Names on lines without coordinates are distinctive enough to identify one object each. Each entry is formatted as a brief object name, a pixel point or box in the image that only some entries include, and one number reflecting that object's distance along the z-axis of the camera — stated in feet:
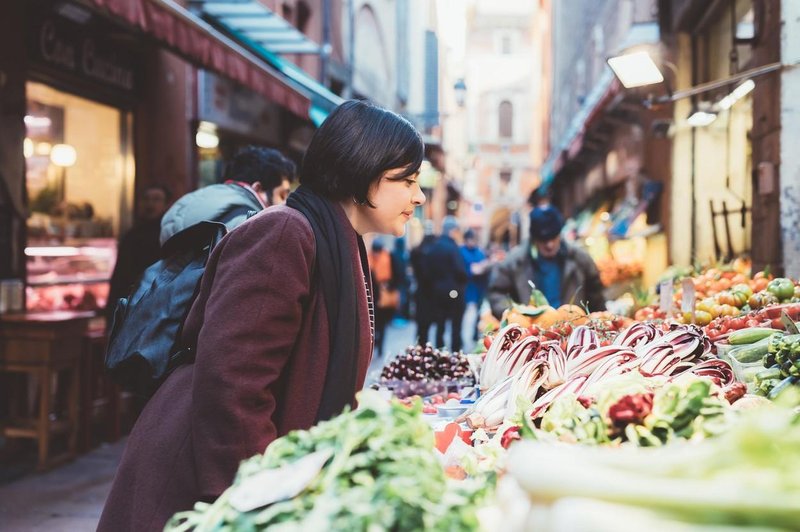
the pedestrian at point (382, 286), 43.43
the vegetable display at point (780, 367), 9.59
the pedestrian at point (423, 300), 37.52
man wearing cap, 20.10
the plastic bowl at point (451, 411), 10.87
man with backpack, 13.55
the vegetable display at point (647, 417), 6.02
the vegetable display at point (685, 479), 3.94
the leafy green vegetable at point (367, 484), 4.56
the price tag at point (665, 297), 15.20
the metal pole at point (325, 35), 52.65
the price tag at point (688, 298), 14.01
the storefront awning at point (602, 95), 31.57
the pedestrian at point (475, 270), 49.83
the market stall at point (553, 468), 4.03
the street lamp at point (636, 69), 20.17
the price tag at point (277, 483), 4.99
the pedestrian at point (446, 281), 37.29
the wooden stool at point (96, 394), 22.20
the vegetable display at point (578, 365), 9.34
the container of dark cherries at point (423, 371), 12.63
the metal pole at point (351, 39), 61.31
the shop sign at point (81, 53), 23.31
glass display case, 24.25
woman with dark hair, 6.48
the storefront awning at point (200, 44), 18.29
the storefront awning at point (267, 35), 32.45
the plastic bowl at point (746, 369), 10.18
